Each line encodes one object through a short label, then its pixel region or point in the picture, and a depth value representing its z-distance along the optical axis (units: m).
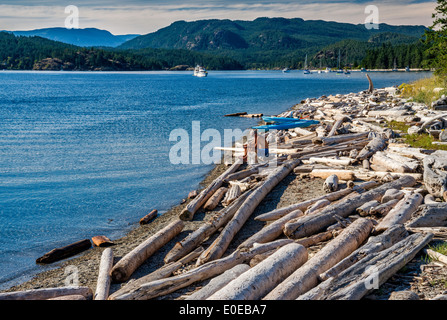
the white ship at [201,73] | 194.24
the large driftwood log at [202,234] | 9.45
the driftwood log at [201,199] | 12.45
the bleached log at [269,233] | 9.09
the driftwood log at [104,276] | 7.81
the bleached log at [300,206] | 11.09
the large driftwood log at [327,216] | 9.34
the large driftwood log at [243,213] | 9.01
